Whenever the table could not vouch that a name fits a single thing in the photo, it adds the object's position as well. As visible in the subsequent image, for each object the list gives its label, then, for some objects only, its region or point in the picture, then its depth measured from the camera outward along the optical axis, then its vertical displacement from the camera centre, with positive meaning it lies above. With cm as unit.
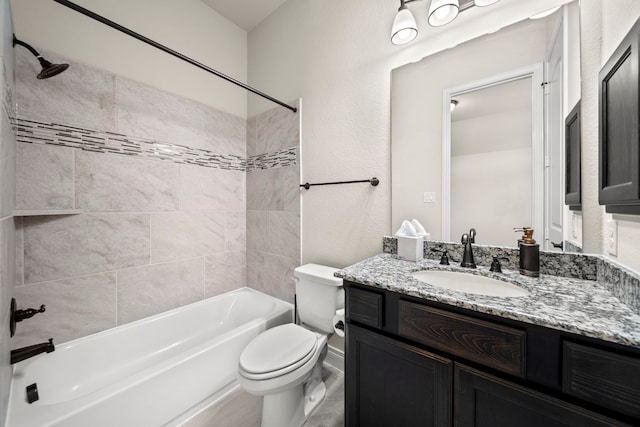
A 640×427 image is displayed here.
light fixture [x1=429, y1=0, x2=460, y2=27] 120 +103
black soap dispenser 100 -19
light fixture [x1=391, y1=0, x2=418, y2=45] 130 +102
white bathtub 102 -86
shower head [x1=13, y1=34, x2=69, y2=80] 114 +70
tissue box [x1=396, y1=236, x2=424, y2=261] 127 -19
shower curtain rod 100 +88
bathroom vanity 58 -42
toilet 115 -75
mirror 104 +37
